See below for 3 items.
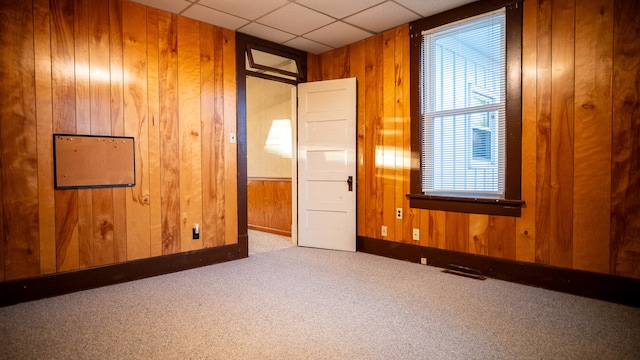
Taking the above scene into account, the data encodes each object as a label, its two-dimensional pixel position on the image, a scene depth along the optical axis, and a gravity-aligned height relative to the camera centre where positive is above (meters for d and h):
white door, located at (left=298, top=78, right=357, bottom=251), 4.43 +0.13
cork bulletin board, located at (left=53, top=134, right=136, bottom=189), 2.94 +0.13
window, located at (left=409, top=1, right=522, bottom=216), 3.15 +0.65
